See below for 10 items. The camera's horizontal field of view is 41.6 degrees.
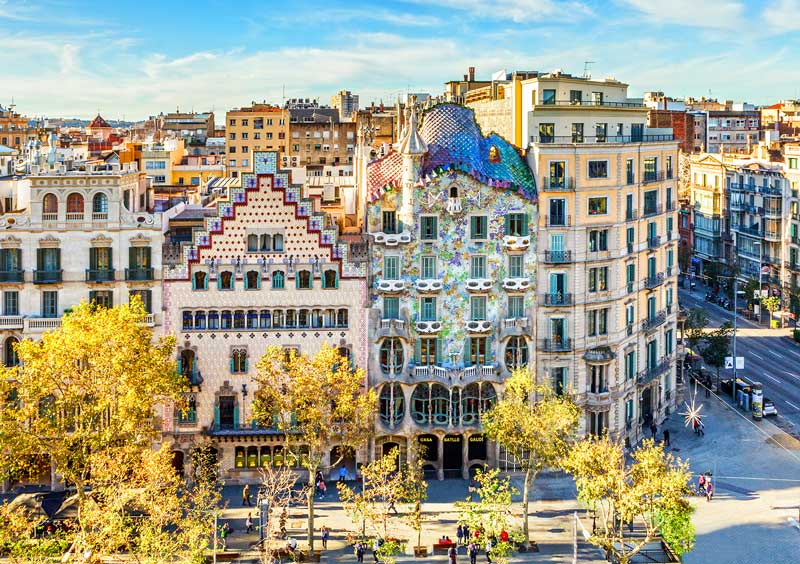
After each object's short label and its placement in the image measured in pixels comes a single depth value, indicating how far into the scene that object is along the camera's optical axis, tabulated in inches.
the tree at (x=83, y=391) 2502.5
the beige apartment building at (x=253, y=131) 7130.9
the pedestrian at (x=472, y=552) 2529.5
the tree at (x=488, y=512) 2434.8
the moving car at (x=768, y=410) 3782.0
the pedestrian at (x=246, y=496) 2940.5
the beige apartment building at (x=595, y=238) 3184.1
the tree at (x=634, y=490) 2263.8
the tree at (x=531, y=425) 2709.2
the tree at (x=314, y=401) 2763.3
